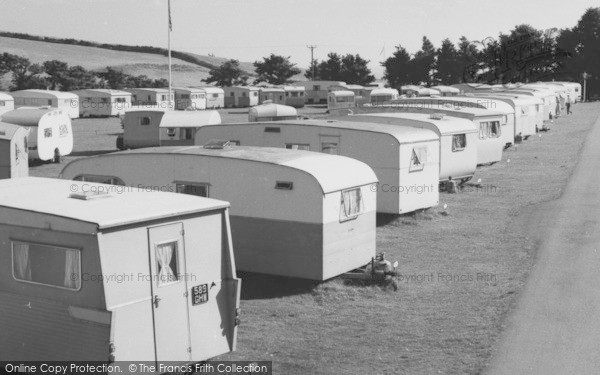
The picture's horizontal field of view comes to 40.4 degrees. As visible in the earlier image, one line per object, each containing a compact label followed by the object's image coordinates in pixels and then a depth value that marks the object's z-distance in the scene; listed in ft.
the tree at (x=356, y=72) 360.89
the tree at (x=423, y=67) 360.48
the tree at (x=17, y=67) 314.26
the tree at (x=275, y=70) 365.81
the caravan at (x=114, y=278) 29.50
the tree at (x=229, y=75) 350.64
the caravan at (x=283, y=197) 48.14
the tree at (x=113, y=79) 310.74
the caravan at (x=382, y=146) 68.74
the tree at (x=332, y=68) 366.22
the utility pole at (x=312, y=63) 375.45
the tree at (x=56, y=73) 299.79
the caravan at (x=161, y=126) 116.78
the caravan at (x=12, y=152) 76.18
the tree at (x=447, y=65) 355.56
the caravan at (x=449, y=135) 84.07
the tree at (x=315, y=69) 376.68
